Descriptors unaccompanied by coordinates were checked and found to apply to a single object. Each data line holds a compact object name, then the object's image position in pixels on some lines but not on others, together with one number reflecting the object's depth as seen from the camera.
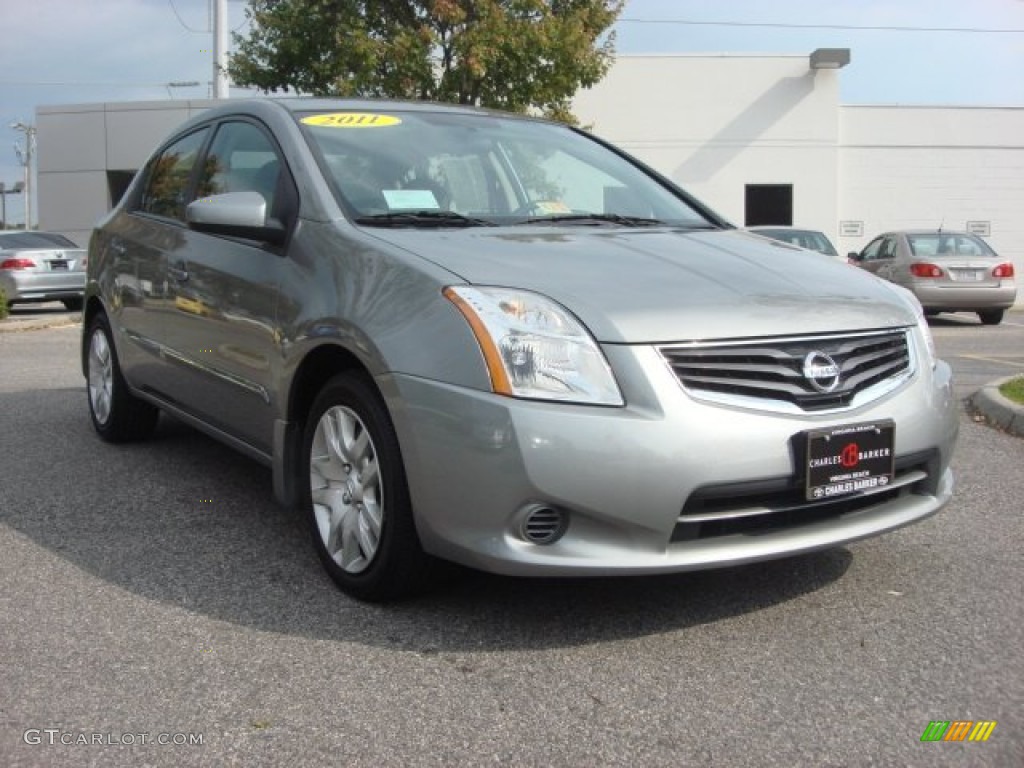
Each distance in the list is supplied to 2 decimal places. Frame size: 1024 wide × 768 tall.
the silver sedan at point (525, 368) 2.80
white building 24.36
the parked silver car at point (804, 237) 14.91
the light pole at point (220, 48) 18.72
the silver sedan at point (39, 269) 15.96
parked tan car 14.88
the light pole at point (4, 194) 79.81
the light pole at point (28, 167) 59.73
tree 16.44
